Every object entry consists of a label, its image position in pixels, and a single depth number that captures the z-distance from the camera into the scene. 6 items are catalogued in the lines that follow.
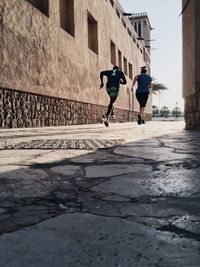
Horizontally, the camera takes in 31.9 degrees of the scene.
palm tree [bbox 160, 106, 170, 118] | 55.57
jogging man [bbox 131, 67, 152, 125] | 9.59
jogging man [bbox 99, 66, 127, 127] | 9.83
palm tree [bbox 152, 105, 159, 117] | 57.30
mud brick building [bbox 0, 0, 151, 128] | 8.81
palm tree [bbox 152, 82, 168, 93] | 52.44
